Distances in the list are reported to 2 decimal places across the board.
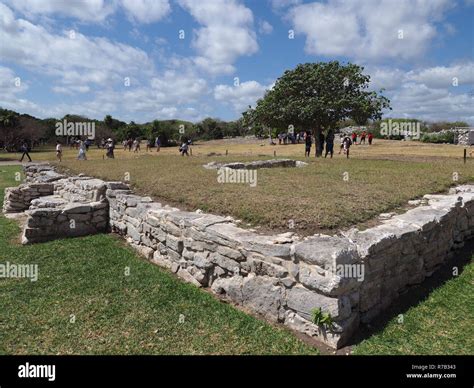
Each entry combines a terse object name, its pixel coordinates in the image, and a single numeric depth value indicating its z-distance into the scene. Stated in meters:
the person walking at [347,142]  21.65
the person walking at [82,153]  22.28
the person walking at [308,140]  23.52
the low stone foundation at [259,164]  14.97
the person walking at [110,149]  24.58
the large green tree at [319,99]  20.64
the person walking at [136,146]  36.03
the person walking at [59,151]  25.19
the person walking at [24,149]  29.23
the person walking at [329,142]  21.48
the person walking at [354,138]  39.02
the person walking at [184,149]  25.60
